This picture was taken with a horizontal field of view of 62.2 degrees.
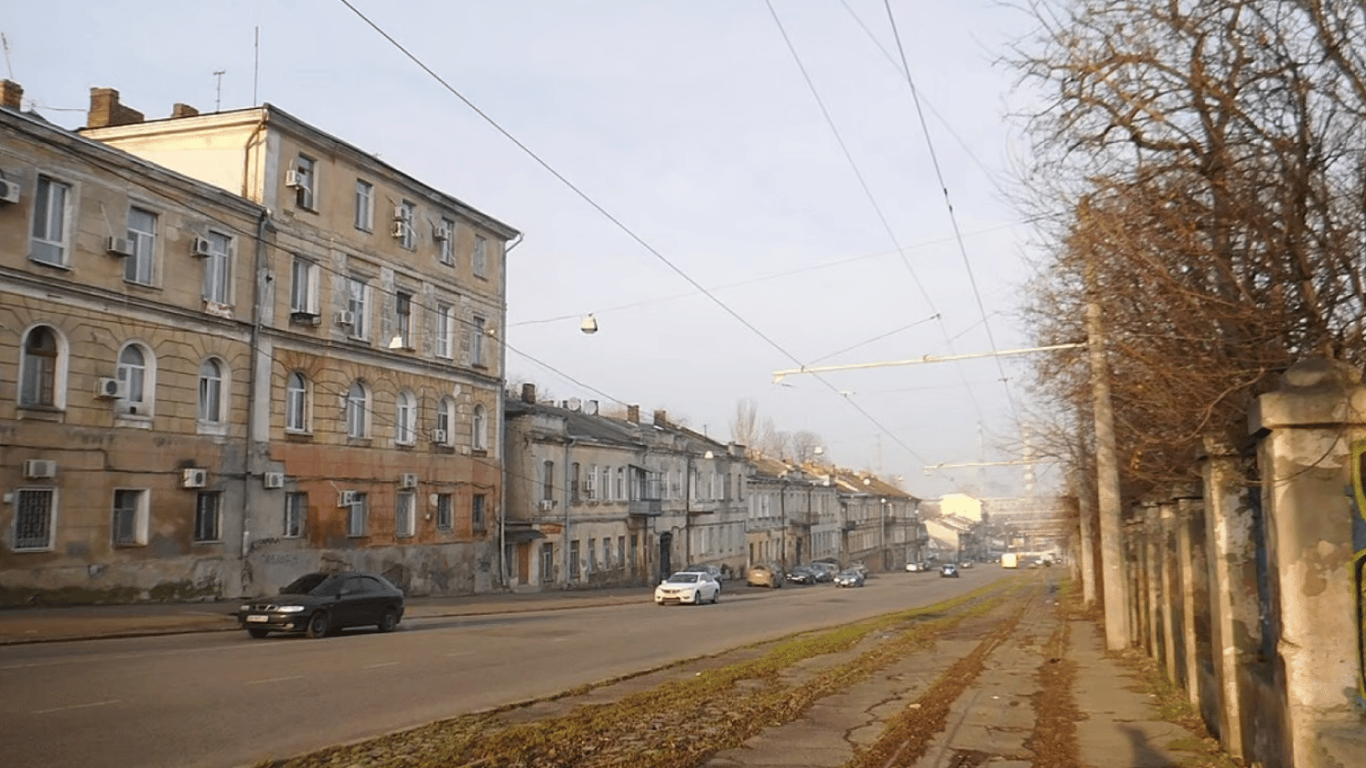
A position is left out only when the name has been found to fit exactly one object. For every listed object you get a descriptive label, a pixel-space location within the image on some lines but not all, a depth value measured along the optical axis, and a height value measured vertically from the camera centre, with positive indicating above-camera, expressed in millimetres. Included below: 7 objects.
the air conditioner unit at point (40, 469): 24781 +1581
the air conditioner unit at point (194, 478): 29141 +1609
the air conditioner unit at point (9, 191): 24344 +7511
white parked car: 41866 -1964
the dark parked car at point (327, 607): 21875 -1348
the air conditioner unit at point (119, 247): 27094 +7026
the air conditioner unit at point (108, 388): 26625 +3577
